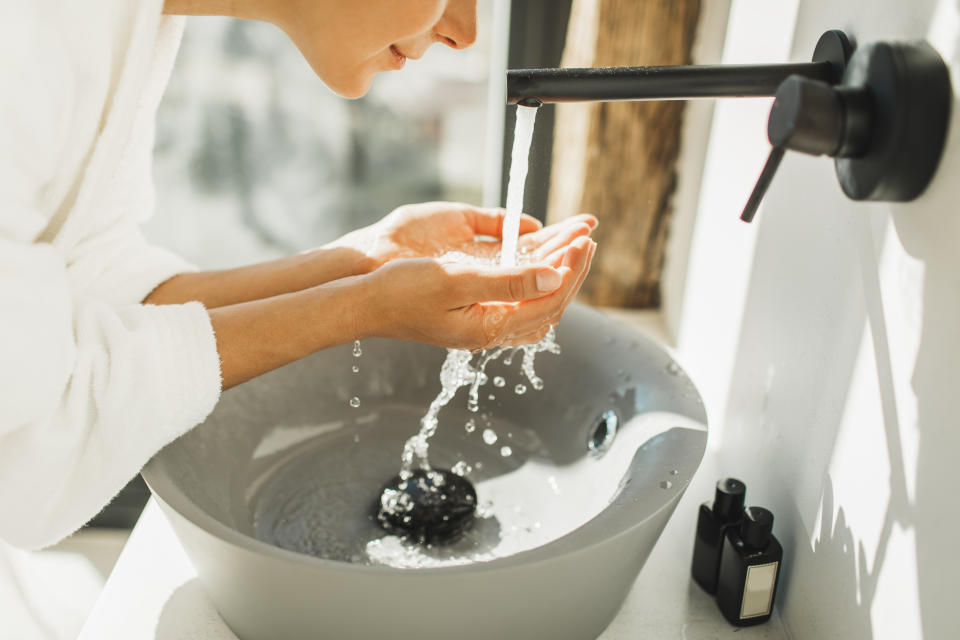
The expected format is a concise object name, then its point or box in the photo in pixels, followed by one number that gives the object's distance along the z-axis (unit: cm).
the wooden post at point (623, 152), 120
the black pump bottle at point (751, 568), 67
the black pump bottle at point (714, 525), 69
